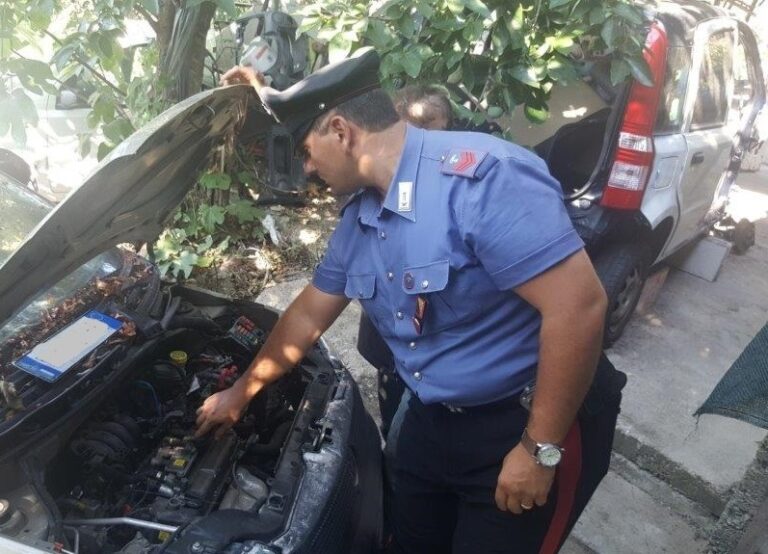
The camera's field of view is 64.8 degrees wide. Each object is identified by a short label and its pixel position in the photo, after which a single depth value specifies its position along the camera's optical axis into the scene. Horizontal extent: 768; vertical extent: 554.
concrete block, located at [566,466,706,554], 2.49
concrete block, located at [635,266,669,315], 3.89
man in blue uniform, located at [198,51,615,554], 1.29
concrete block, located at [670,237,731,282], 4.48
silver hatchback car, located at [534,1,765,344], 2.99
